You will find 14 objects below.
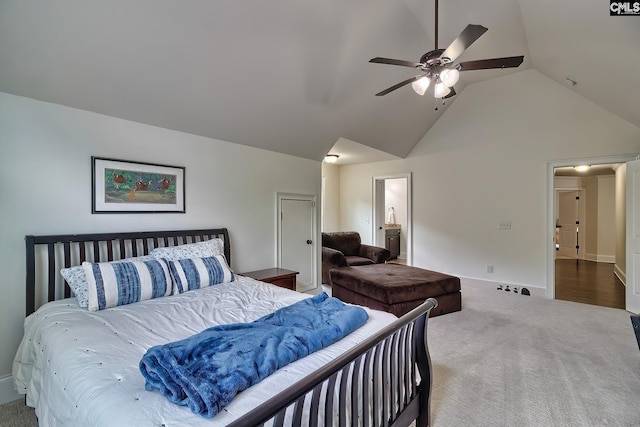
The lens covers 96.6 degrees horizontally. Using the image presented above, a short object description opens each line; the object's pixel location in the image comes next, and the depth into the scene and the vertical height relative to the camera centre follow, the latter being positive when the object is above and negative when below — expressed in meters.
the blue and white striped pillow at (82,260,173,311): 2.05 -0.52
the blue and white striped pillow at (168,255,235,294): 2.48 -0.54
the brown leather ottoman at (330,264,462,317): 3.51 -0.97
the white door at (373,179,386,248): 6.53 -0.03
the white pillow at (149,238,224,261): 2.68 -0.36
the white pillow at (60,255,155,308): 2.05 -0.50
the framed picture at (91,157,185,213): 2.59 +0.27
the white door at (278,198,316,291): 4.30 -0.39
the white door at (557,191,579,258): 7.90 -0.29
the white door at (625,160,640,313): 3.64 -0.33
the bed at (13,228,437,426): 1.03 -0.70
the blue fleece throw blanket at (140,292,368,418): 1.05 -0.63
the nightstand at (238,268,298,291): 3.46 -0.78
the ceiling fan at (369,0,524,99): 2.05 +1.18
